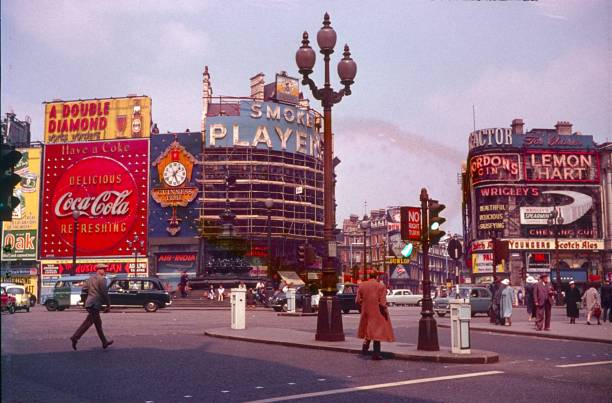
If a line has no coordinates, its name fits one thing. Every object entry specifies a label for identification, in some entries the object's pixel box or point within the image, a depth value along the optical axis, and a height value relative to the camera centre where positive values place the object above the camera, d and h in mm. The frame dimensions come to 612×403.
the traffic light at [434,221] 14000 +1088
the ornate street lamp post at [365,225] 45978 +3325
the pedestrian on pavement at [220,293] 52625 -1456
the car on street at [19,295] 36000 -1026
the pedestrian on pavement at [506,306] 23688 -1139
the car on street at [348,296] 35812 -1154
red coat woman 12484 -768
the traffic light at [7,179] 6781 +1020
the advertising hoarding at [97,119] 77562 +17929
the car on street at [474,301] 33938 -1374
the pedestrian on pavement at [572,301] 25742 -1068
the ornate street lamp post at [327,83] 16109 +4605
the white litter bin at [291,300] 34000 -1285
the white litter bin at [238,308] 19766 -972
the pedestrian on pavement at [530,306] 26714 -1365
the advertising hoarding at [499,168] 76250 +11792
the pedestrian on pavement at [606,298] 27162 -1026
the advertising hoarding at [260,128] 75562 +16361
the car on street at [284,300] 36844 -1446
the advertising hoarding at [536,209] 75625 +7102
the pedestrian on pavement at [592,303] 24688 -1110
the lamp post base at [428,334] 13305 -1180
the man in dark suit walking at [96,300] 13617 -507
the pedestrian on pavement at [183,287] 54800 -972
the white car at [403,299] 53438 -1989
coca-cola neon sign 76125 +8825
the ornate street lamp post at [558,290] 52150 -1309
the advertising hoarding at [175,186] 75250 +9867
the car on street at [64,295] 39594 -1173
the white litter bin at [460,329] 12875 -1058
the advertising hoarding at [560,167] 77062 +12028
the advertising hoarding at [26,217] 77688 +6709
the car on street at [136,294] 36875 -1022
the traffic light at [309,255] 16953 +480
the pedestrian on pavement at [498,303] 24188 -1052
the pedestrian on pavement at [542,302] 20750 -886
